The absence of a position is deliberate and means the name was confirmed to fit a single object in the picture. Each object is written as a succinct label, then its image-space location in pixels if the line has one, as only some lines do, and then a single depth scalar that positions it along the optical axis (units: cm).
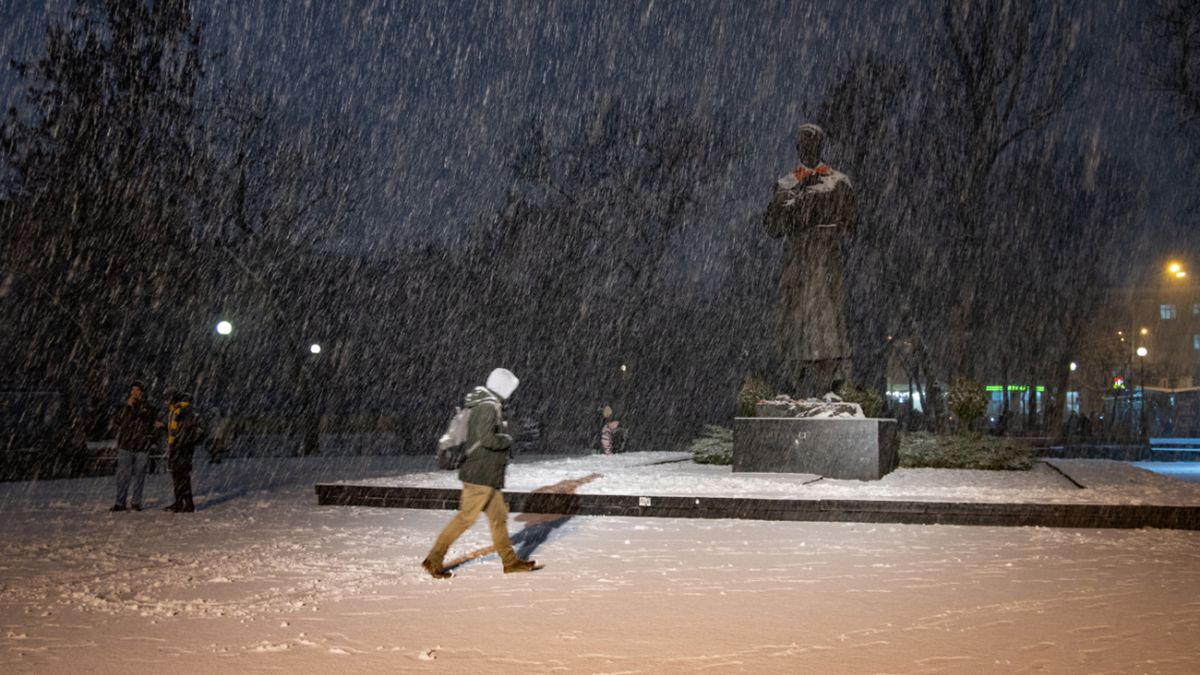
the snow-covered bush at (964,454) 1864
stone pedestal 1531
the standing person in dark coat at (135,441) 1312
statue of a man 1630
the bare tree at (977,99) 2845
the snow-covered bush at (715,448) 1966
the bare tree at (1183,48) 2378
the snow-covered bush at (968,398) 2027
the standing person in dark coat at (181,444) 1315
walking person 793
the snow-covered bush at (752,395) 1697
